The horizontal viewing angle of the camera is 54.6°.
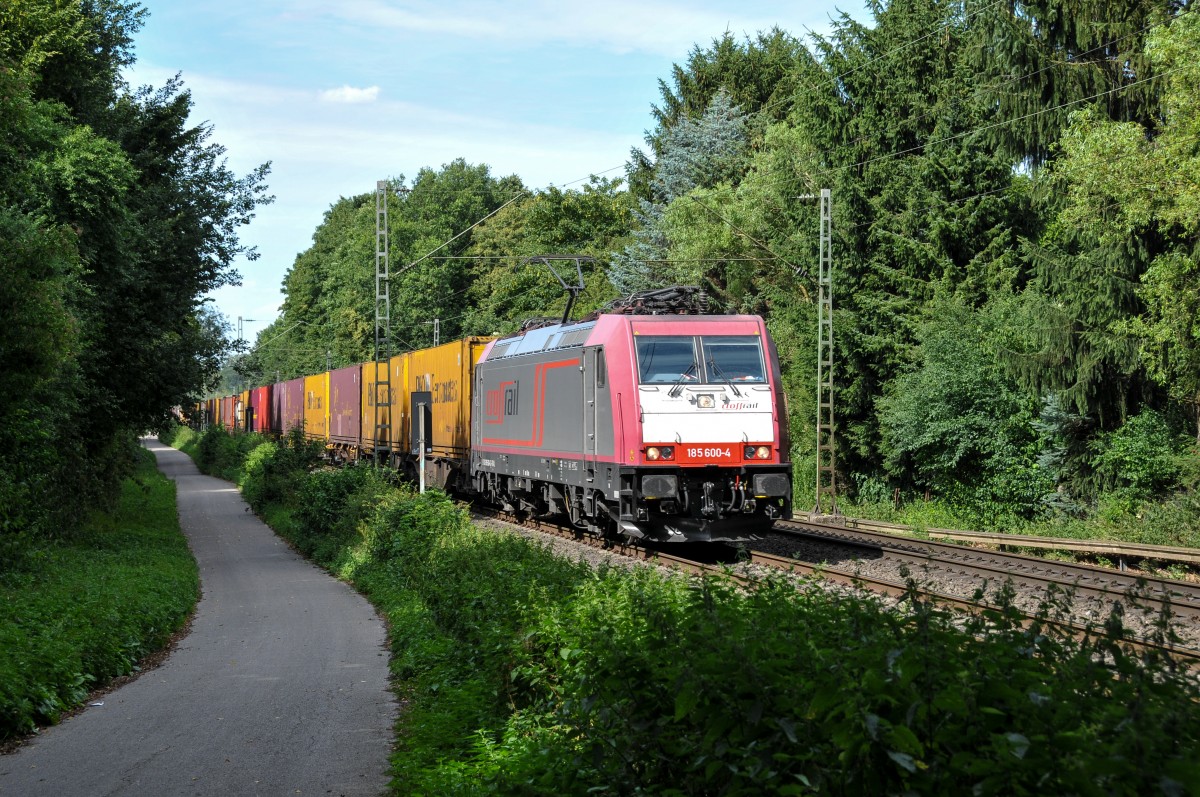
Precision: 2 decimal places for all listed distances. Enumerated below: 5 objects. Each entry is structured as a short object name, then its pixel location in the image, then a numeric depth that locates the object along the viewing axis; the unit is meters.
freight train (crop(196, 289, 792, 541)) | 16.80
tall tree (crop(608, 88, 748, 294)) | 44.66
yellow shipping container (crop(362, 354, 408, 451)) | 35.19
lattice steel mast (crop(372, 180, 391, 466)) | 35.19
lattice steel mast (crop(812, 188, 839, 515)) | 27.16
